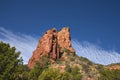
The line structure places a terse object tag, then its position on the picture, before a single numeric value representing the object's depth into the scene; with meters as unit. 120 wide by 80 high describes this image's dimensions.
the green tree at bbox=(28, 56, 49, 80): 68.95
